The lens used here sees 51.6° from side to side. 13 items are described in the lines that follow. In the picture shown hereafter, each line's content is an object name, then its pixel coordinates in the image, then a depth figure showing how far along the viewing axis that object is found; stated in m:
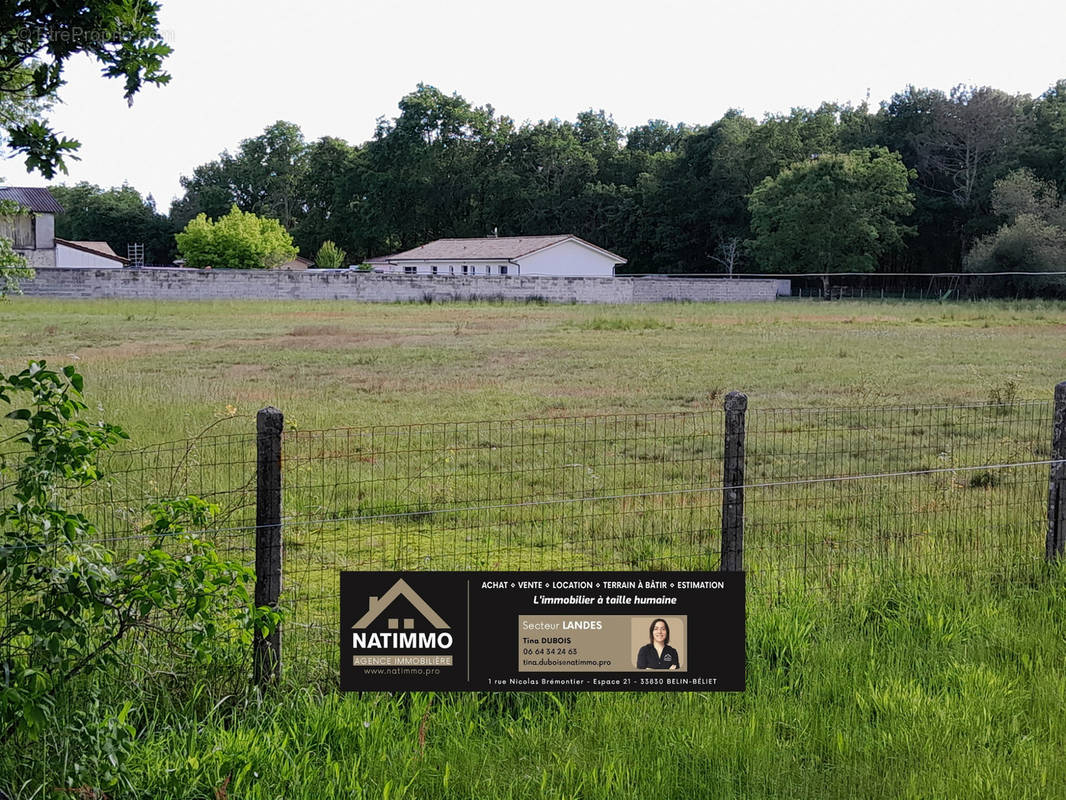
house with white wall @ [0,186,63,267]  75.50
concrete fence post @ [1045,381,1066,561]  6.95
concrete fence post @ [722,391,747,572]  5.92
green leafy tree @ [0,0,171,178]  3.83
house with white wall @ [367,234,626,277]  79.94
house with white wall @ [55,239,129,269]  82.44
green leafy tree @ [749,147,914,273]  71.81
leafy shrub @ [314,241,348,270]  91.75
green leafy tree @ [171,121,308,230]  118.00
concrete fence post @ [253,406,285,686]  5.02
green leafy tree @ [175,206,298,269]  87.81
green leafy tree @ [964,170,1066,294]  59.09
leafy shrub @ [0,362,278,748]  4.19
